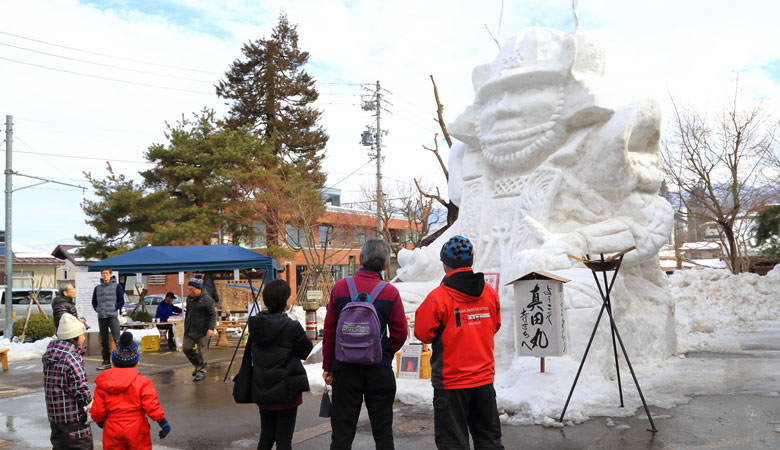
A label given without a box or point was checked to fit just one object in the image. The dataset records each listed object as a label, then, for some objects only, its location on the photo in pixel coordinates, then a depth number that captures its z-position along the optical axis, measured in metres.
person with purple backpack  3.56
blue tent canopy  11.99
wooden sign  5.51
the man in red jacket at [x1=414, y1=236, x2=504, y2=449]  3.57
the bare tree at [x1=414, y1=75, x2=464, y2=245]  15.04
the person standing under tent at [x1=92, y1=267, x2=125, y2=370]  9.98
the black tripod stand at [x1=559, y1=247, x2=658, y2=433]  5.35
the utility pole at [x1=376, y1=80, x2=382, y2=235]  24.04
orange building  29.86
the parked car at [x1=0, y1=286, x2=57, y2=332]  17.88
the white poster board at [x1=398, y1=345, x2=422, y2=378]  6.71
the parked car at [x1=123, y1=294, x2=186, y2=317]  26.50
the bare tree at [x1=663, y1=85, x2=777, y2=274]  19.81
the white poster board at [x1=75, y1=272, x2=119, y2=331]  12.04
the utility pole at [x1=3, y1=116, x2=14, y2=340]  14.52
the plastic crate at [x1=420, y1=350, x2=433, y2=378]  6.99
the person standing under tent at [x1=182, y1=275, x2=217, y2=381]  8.34
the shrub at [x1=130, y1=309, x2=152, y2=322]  15.44
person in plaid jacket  3.93
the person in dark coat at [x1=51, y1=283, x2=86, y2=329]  7.72
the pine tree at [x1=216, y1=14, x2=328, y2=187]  30.20
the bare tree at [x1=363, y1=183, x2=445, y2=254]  24.02
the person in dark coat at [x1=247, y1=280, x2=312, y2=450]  3.83
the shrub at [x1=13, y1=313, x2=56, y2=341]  14.27
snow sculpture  7.34
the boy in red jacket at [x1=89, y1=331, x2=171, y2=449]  3.67
